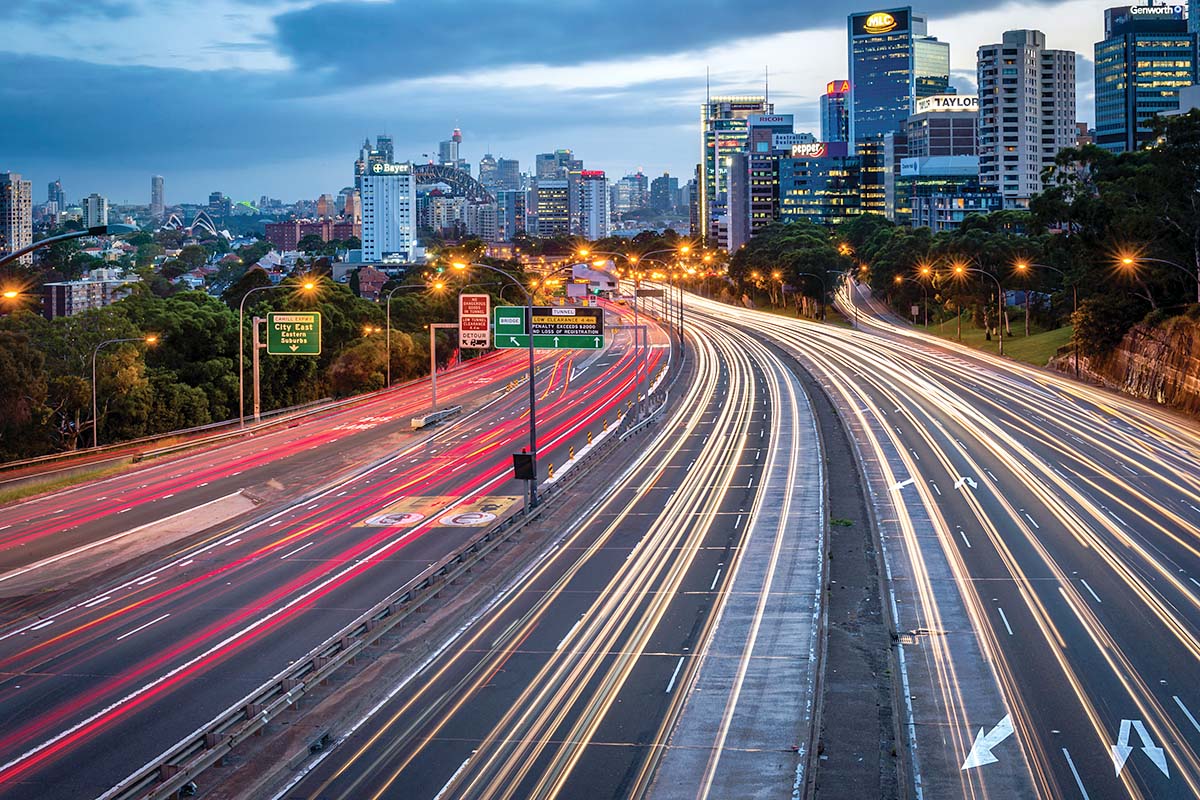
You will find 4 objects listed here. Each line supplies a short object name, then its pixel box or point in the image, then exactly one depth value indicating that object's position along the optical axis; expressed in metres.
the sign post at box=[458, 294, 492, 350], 66.44
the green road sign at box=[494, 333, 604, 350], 56.78
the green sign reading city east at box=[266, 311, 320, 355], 69.31
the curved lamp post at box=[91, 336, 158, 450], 71.44
